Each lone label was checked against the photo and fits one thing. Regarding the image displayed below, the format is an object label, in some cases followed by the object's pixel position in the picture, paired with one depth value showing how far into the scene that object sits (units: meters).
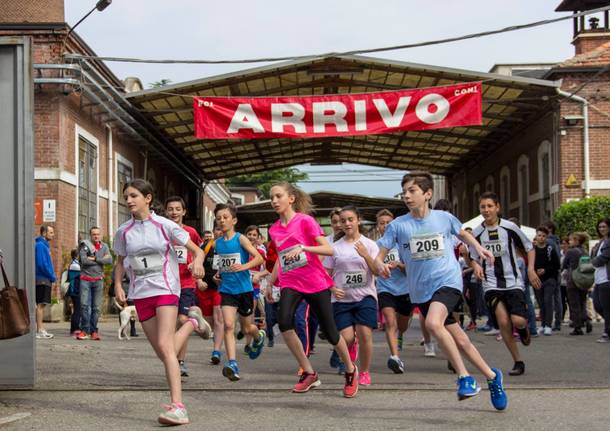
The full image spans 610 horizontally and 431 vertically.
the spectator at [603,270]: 14.10
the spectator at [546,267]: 15.89
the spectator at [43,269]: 15.45
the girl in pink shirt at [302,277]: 8.33
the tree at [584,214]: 24.03
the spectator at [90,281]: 15.85
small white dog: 15.99
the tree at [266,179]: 91.62
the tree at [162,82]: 83.08
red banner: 22.92
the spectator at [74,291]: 16.36
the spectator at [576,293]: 16.36
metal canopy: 24.05
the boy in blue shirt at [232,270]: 9.65
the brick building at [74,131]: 22.03
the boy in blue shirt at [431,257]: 7.46
